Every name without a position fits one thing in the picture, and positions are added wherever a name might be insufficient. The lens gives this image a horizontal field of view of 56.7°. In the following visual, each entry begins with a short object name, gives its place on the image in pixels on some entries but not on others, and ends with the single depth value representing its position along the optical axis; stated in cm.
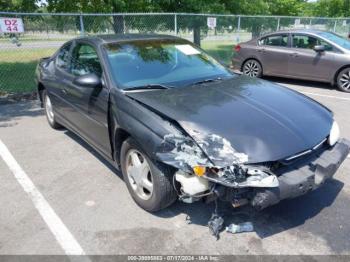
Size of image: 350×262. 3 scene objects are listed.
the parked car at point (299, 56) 819
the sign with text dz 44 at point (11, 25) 755
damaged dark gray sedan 252
